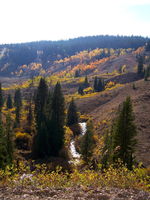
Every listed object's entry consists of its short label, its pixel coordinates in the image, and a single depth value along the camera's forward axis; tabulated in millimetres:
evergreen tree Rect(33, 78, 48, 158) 42062
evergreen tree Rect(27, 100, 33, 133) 57156
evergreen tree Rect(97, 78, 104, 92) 126875
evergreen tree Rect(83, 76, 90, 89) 150662
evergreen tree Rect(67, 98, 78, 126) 66188
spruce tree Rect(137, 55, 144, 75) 140125
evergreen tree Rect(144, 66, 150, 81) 103431
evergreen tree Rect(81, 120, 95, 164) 38109
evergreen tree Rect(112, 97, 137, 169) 25781
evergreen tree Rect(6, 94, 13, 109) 98688
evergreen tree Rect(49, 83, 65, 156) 43344
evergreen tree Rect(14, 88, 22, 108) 98338
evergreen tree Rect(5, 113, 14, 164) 28822
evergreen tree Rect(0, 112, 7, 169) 26978
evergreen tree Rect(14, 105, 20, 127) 59294
